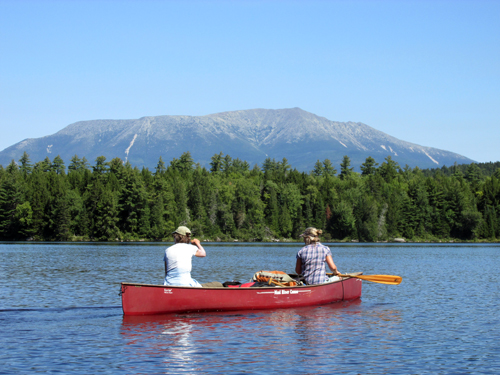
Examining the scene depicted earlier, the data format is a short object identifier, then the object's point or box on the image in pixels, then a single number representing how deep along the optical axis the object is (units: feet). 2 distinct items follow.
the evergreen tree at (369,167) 540.52
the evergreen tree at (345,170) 515.34
